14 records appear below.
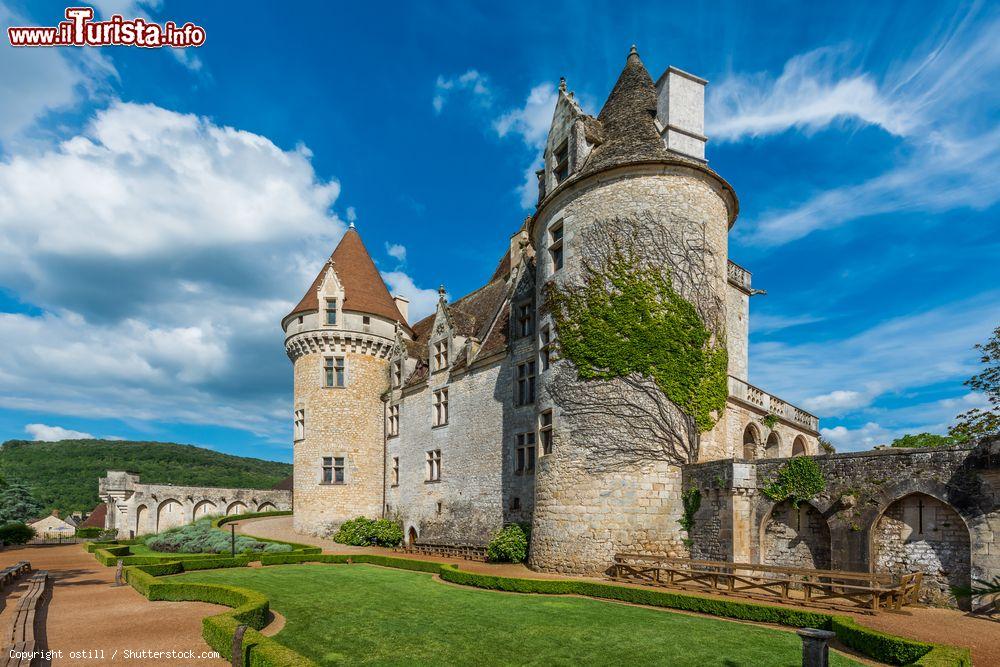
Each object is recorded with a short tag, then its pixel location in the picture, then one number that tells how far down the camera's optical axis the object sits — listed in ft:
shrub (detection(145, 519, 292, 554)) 87.10
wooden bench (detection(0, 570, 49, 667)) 29.36
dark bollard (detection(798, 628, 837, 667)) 21.30
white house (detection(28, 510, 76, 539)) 202.14
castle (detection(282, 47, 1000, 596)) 56.49
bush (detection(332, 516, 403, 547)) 103.19
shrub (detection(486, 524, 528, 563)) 72.43
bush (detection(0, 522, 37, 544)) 120.48
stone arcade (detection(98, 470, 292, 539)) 144.56
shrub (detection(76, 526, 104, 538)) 153.79
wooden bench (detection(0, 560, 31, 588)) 57.29
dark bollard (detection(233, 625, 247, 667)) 26.68
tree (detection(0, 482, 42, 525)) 159.33
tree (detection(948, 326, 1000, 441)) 58.13
